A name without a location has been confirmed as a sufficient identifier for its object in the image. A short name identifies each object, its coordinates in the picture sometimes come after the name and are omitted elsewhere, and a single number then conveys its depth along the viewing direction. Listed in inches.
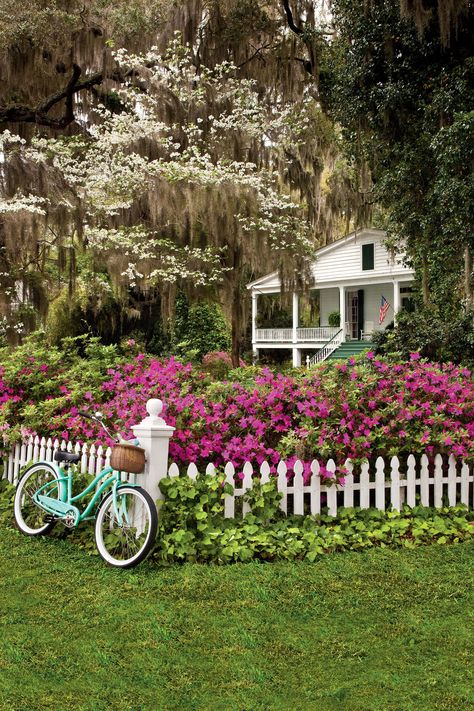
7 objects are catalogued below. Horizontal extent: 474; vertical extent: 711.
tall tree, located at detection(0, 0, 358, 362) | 572.1
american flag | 900.0
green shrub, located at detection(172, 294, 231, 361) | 1030.4
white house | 906.7
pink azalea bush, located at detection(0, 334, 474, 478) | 223.6
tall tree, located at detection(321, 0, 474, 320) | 396.5
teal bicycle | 189.5
